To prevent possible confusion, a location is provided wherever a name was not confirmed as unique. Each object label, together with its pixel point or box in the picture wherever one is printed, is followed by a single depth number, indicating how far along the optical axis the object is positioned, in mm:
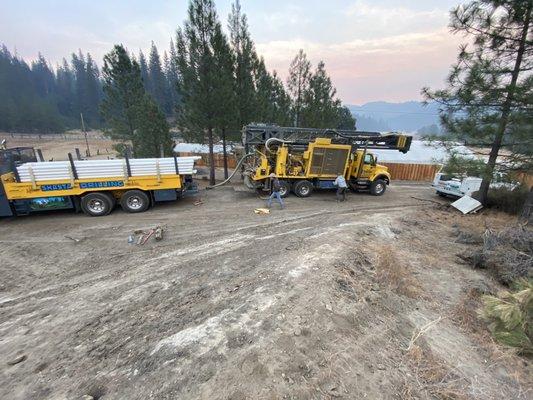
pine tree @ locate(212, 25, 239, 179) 14680
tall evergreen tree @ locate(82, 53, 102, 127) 86438
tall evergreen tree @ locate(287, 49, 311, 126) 21062
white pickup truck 13927
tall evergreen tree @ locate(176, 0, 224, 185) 14195
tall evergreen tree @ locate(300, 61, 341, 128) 20891
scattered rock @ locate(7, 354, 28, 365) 3951
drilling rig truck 13812
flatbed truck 10031
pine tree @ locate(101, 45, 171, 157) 18531
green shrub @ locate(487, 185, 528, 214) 12703
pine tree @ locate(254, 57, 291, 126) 19734
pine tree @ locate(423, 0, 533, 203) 9320
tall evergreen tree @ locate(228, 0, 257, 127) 17297
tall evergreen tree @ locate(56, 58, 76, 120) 91162
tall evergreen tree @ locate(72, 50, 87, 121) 88812
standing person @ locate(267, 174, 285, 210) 11966
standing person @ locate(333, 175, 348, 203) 13531
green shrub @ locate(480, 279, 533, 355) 4414
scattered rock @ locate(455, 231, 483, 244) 9008
